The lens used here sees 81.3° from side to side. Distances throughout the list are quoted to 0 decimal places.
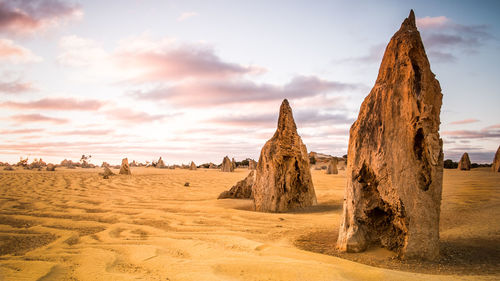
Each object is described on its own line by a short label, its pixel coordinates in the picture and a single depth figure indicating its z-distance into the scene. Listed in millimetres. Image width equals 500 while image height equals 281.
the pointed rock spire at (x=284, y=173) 6684
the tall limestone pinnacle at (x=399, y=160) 3205
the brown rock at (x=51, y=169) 22453
